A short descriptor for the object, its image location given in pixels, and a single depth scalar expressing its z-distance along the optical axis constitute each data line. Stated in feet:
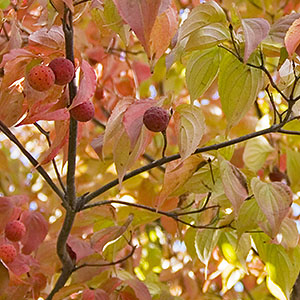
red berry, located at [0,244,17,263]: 4.72
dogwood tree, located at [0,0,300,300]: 4.25
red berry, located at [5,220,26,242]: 4.78
